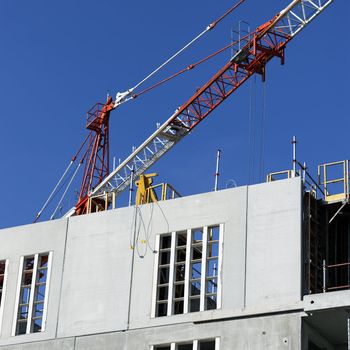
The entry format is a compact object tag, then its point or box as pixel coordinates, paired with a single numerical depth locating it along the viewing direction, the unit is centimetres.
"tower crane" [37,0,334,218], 8312
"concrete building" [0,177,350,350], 4528
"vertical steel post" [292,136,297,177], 4862
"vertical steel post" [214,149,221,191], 5099
